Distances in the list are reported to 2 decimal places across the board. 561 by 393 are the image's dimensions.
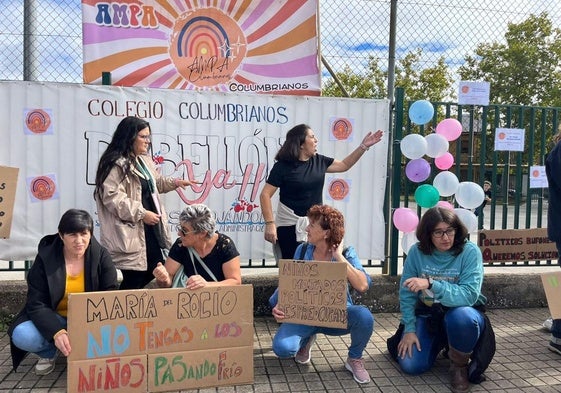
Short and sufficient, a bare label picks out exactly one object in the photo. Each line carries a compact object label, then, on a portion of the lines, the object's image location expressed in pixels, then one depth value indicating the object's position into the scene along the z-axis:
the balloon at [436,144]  4.32
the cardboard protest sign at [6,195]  3.92
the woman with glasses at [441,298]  3.12
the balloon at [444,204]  4.25
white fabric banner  4.10
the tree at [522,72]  21.58
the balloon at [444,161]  4.50
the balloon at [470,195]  4.35
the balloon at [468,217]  4.30
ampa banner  4.28
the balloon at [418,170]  4.37
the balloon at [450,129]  4.39
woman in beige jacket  3.43
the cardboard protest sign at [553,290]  3.38
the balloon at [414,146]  4.26
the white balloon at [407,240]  4.52
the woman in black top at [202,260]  3.14
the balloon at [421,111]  4.34
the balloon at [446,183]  4.39
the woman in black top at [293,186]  3.79
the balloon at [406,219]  4.38
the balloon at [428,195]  4.34
